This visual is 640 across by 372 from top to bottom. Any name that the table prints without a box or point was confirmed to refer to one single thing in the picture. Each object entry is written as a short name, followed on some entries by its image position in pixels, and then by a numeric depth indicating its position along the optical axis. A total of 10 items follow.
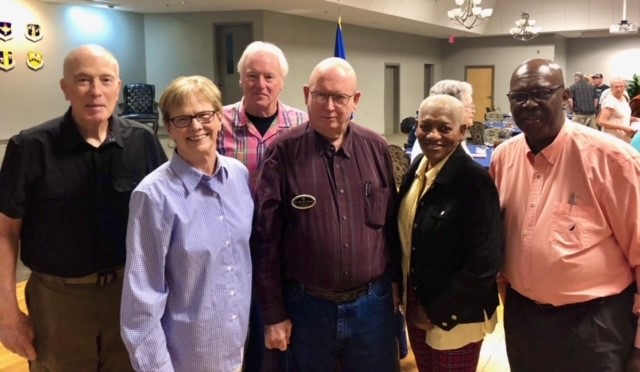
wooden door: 18.30
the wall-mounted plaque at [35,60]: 9.78
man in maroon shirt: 1.90
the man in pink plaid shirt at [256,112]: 2.45
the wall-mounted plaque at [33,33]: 9.63
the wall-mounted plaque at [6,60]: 9.23
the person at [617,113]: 7.26
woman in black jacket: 1.83
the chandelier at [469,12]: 11.03
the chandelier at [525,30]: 13.29
